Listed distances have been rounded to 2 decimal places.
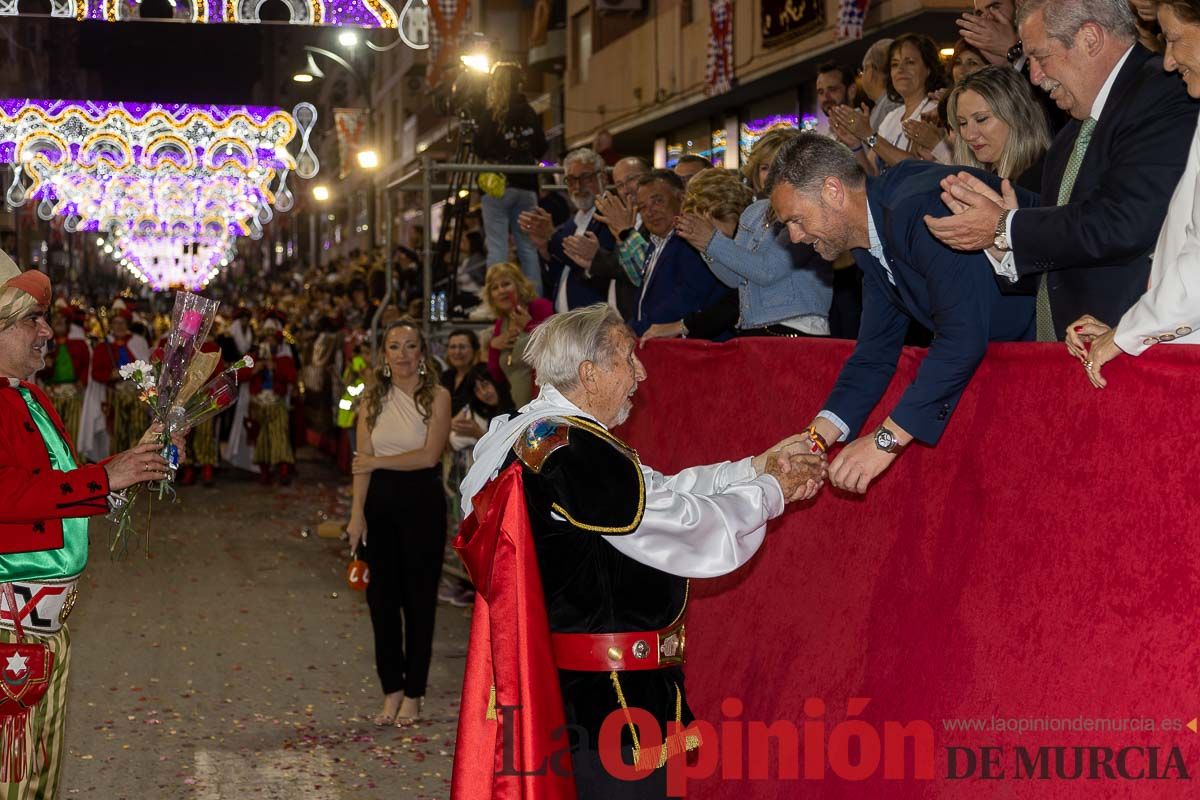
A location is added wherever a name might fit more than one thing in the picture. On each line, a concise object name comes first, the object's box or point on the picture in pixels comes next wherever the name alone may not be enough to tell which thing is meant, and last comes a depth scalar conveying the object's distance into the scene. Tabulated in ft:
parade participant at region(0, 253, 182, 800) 14.17
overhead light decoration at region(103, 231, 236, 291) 137.18
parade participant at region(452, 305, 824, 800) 12.40
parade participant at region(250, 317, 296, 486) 56.18
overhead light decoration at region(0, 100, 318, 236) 95.55
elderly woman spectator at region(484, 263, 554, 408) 32.89
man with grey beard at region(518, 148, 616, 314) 30.96
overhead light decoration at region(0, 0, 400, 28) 41.34
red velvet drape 10.26
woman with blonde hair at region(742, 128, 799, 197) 23.21
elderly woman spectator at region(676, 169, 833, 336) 22.00
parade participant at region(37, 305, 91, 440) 55.93
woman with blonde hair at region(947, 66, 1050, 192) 15.12
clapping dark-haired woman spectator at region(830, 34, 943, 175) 23.56
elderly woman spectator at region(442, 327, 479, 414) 33.83
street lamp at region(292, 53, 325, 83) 89.51
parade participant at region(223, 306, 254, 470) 57.57
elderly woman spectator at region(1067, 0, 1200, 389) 10.08
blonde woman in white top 24.39
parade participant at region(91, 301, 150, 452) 56.29
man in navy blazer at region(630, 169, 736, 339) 25.44
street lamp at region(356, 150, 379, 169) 84.58
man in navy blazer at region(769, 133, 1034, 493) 12.83
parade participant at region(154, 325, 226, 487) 54.85
